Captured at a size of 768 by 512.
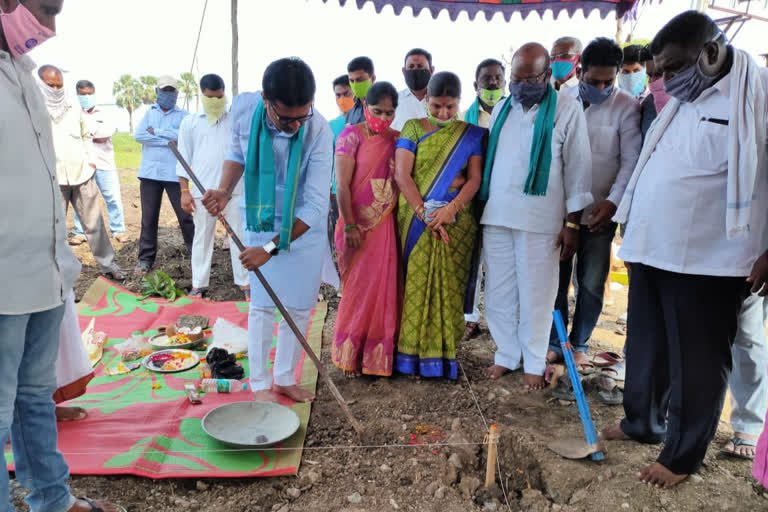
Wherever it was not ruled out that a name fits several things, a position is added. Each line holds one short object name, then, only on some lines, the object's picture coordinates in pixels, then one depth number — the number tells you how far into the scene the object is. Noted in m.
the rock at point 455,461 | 2.40
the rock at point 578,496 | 2.17
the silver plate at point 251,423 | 2.48
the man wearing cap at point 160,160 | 5.16
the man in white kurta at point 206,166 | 4.55
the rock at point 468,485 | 2.24
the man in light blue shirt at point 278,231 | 2.60
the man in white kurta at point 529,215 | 2.90
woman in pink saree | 3.17
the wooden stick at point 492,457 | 2.19
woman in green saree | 3.09
